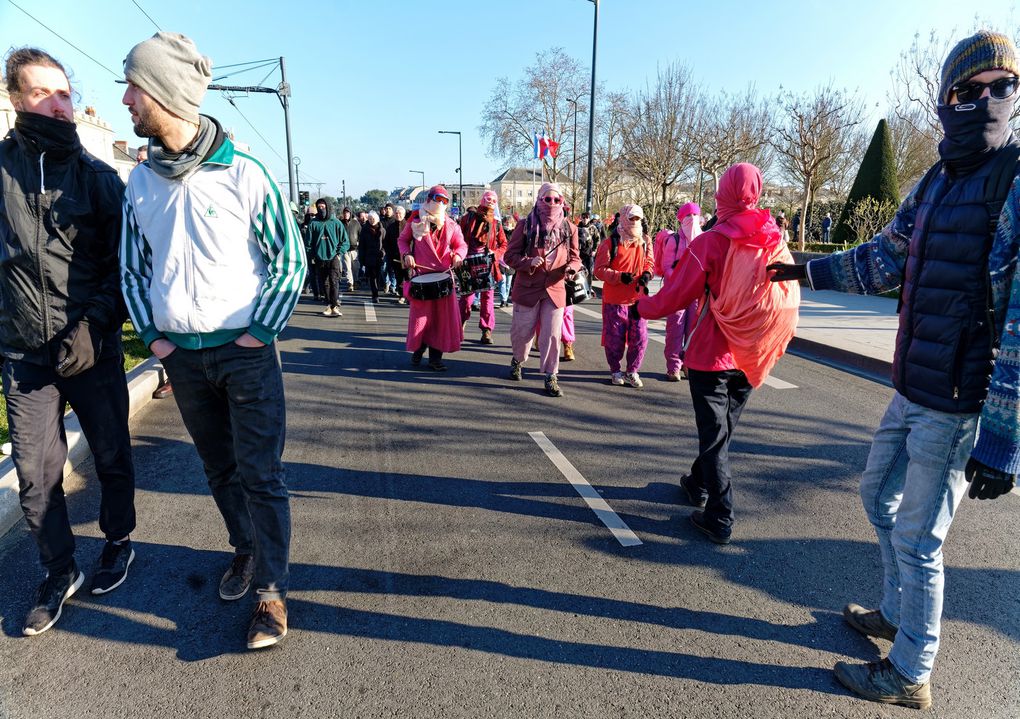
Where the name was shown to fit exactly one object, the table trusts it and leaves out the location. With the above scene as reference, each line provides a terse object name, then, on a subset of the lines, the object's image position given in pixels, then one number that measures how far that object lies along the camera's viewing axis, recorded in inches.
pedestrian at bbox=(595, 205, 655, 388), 266.2
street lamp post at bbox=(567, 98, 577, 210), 1394.3
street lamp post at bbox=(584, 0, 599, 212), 747.0
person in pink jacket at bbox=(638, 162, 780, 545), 127.4
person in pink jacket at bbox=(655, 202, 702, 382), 256.1
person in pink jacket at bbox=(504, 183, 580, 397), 249.8
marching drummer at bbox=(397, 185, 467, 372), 282.7
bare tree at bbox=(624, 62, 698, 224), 1009.5
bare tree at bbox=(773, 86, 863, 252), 834.8
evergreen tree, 807.1
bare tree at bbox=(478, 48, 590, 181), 1539.1
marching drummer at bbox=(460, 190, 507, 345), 358.9
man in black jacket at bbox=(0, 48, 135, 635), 99.2
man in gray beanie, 92.2
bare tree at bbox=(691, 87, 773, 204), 985.5
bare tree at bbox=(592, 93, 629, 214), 1294.3
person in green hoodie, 447.2
